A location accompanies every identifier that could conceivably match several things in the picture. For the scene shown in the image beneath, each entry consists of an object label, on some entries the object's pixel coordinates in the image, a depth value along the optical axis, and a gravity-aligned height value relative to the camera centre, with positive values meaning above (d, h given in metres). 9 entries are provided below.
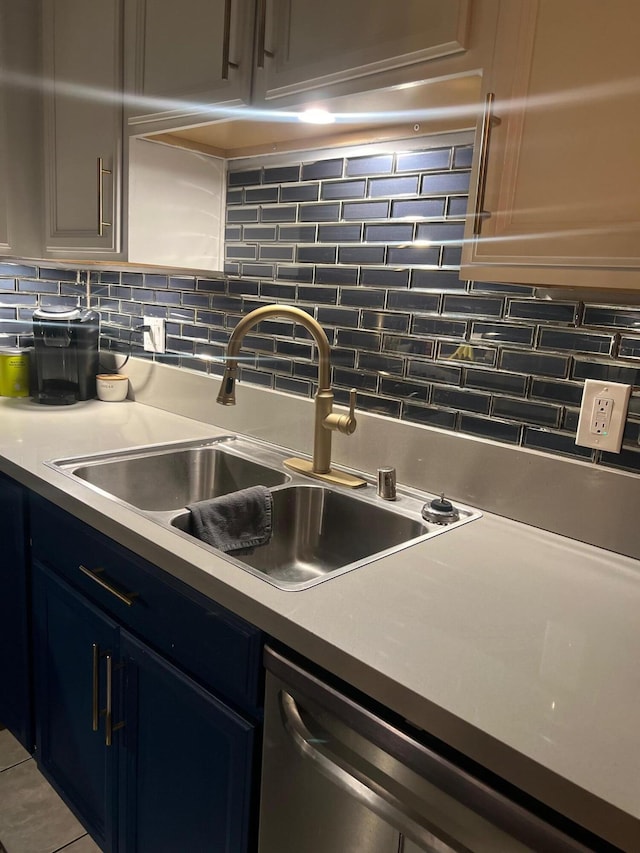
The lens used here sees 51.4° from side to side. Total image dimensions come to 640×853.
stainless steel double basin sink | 1.41 -0.49
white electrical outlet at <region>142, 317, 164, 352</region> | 2.24 -0.20
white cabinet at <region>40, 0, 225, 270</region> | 1.80 +0.28
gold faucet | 1.53 -0.25
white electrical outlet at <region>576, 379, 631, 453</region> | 1.20 -0.19
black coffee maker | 2.20 -0.27
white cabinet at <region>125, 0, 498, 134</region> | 1.08 +0.44
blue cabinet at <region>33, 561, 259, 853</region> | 1.07 -0.86
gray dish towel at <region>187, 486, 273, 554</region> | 1.36 -0.50
